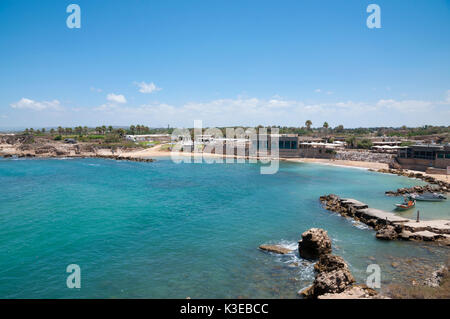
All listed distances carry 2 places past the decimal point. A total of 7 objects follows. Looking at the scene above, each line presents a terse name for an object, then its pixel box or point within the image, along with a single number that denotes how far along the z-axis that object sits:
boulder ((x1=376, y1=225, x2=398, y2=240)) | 25.22
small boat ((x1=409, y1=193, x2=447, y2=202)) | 38.34
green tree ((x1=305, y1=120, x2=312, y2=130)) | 131.04
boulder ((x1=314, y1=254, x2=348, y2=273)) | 18.05
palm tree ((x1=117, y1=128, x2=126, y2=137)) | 134.79
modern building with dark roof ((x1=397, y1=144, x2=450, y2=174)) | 54.78
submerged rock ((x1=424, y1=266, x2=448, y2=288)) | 17.50
